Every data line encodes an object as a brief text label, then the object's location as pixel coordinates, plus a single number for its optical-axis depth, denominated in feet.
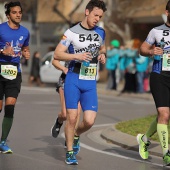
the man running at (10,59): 51.53
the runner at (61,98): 51.44
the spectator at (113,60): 144.11
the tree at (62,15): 193.12
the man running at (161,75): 46.75
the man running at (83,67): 46.71
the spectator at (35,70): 170.41
